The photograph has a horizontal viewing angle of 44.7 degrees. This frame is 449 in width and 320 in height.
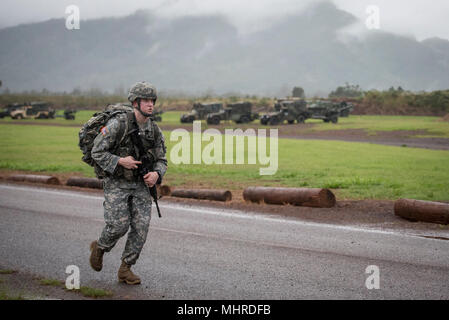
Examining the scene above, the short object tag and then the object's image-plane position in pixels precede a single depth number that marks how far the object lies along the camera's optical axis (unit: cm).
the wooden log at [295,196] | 1154
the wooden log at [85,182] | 1498
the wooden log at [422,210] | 963
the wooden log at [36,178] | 1630
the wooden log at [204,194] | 1281
